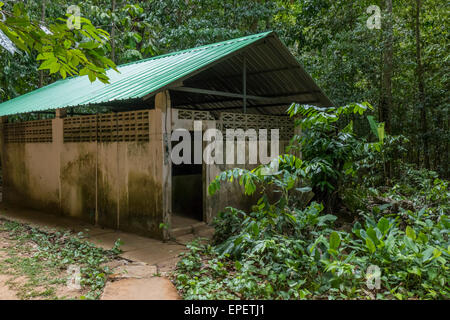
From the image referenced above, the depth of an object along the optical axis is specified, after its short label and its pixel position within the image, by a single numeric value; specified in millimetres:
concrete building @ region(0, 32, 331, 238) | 5832
